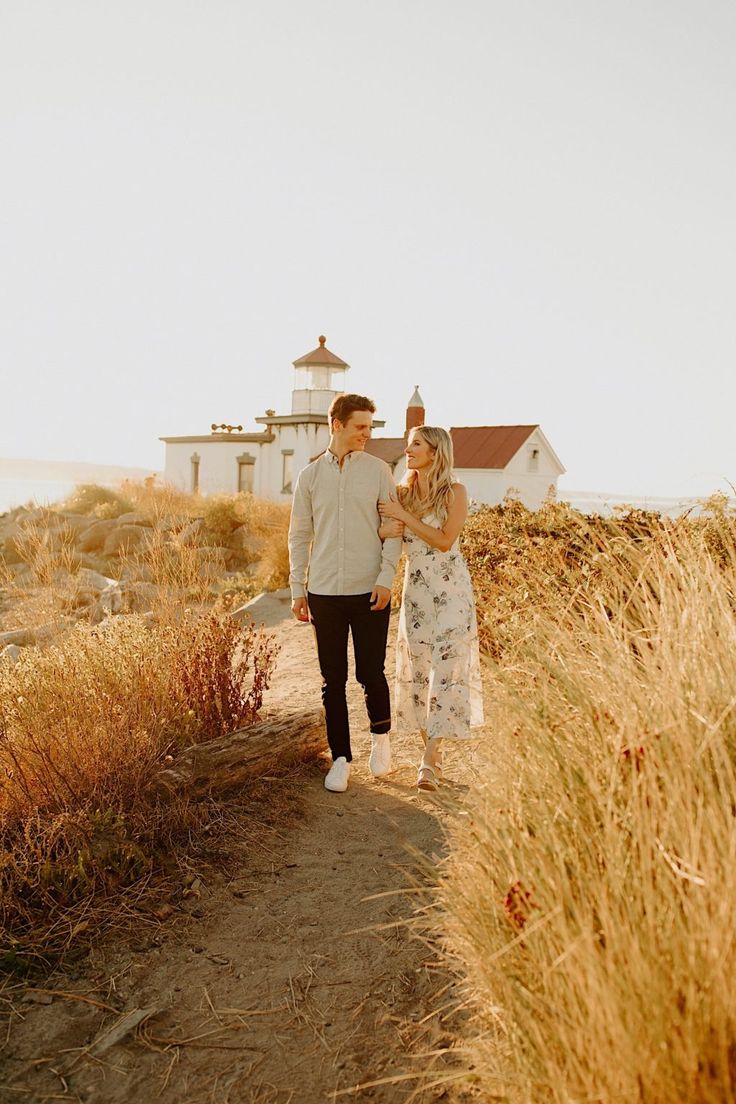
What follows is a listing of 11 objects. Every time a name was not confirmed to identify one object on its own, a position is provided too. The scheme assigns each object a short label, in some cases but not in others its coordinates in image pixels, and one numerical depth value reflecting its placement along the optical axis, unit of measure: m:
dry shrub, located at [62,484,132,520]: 23.28
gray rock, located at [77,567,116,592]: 14.90
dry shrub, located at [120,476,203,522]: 20.03
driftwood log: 4.44
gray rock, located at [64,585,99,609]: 12.19
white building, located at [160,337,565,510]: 29.09
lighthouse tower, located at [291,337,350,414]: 29.38
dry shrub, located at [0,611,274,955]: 3.62
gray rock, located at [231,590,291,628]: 11.62
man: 4.90
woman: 4.89
